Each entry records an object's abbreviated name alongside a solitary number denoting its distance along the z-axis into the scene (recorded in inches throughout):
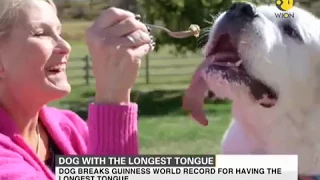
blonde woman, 30.0
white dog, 35.5
